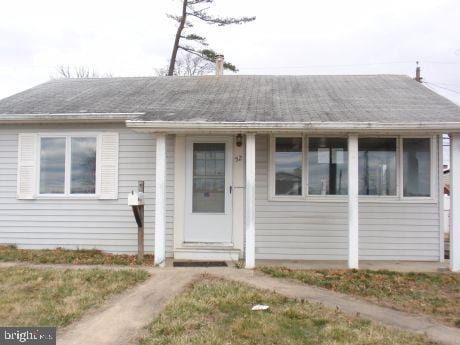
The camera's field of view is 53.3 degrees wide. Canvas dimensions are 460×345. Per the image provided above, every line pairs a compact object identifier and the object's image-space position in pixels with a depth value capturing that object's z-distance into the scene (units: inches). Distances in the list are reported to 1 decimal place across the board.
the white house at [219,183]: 340.8
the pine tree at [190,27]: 878.4
